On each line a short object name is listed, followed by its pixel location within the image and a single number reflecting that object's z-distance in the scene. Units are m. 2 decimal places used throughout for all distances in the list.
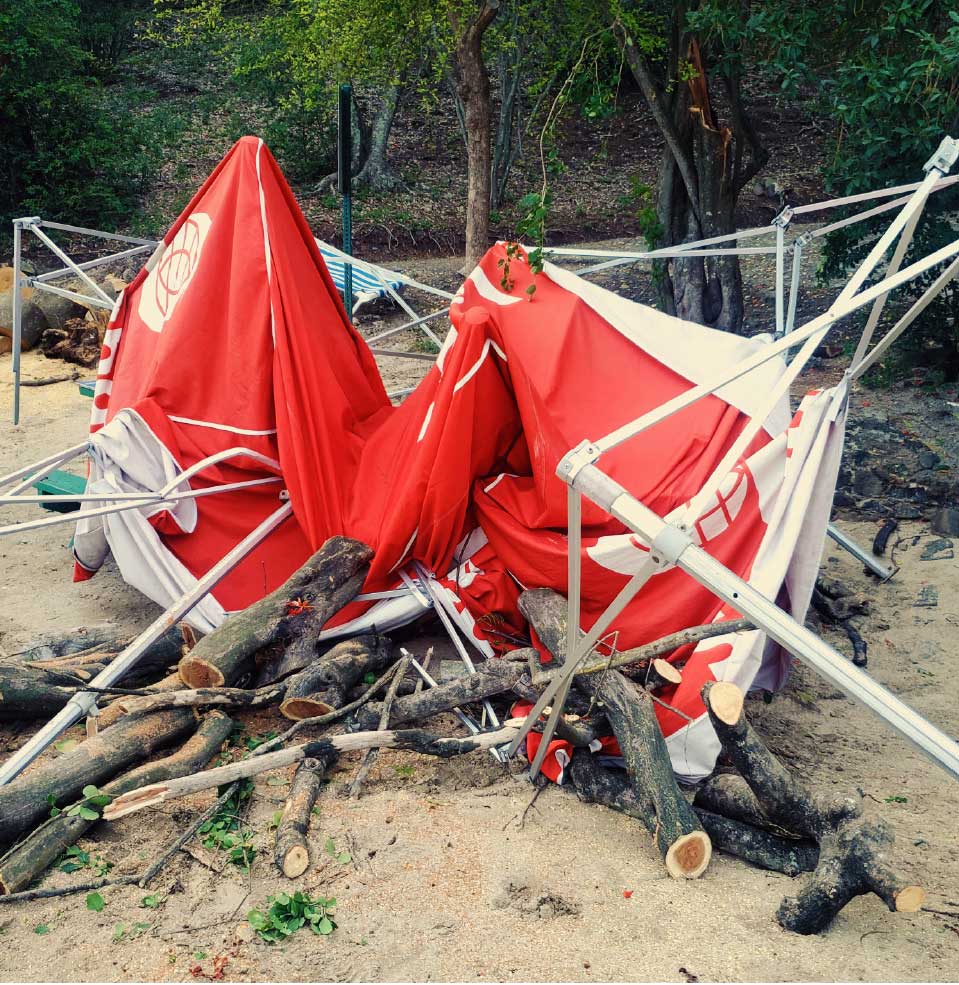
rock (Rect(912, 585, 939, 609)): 5.57
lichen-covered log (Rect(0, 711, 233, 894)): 3.33
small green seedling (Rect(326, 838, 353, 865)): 3.45
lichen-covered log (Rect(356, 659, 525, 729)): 4.11
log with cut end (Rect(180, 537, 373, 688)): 4.27
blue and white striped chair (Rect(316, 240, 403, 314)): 7.93
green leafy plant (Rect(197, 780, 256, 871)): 3.47
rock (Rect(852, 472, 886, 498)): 6.80
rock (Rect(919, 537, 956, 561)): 6.06
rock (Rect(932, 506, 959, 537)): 6.34
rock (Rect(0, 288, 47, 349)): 10.30
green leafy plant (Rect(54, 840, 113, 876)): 3.45
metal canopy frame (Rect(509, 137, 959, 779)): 2.54
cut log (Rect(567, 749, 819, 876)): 3.37
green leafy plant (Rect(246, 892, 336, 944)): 3.11
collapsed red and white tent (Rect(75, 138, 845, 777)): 4.43
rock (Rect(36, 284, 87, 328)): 10.55
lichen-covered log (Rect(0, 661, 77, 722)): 4.17
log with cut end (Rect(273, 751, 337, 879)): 3.36
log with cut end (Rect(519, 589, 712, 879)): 3.31
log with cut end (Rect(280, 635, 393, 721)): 4.19
